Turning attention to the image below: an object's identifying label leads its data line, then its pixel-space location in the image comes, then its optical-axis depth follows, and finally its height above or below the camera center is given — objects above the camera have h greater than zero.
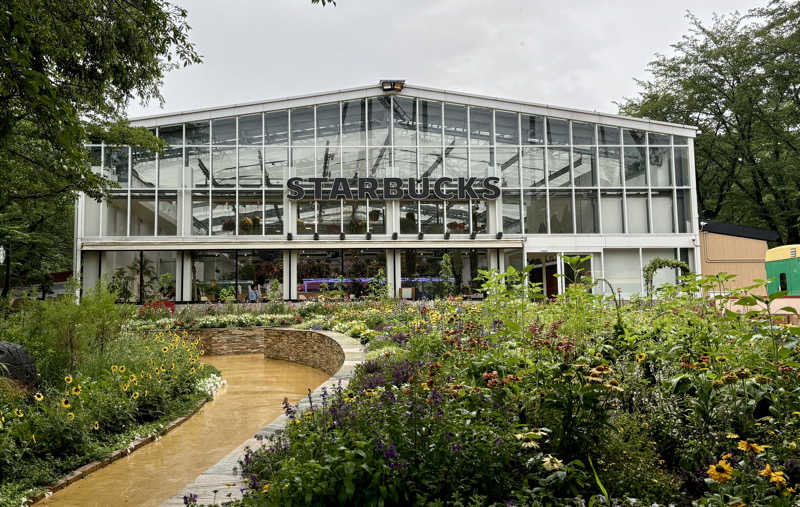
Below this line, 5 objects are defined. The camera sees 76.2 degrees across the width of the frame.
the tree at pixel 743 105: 23.41 +8.33
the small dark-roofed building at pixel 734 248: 20.11 +0.95
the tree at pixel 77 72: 4.31 +3.54
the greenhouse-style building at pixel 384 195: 19.95 +3.36
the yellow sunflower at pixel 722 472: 1.96 -0.78
